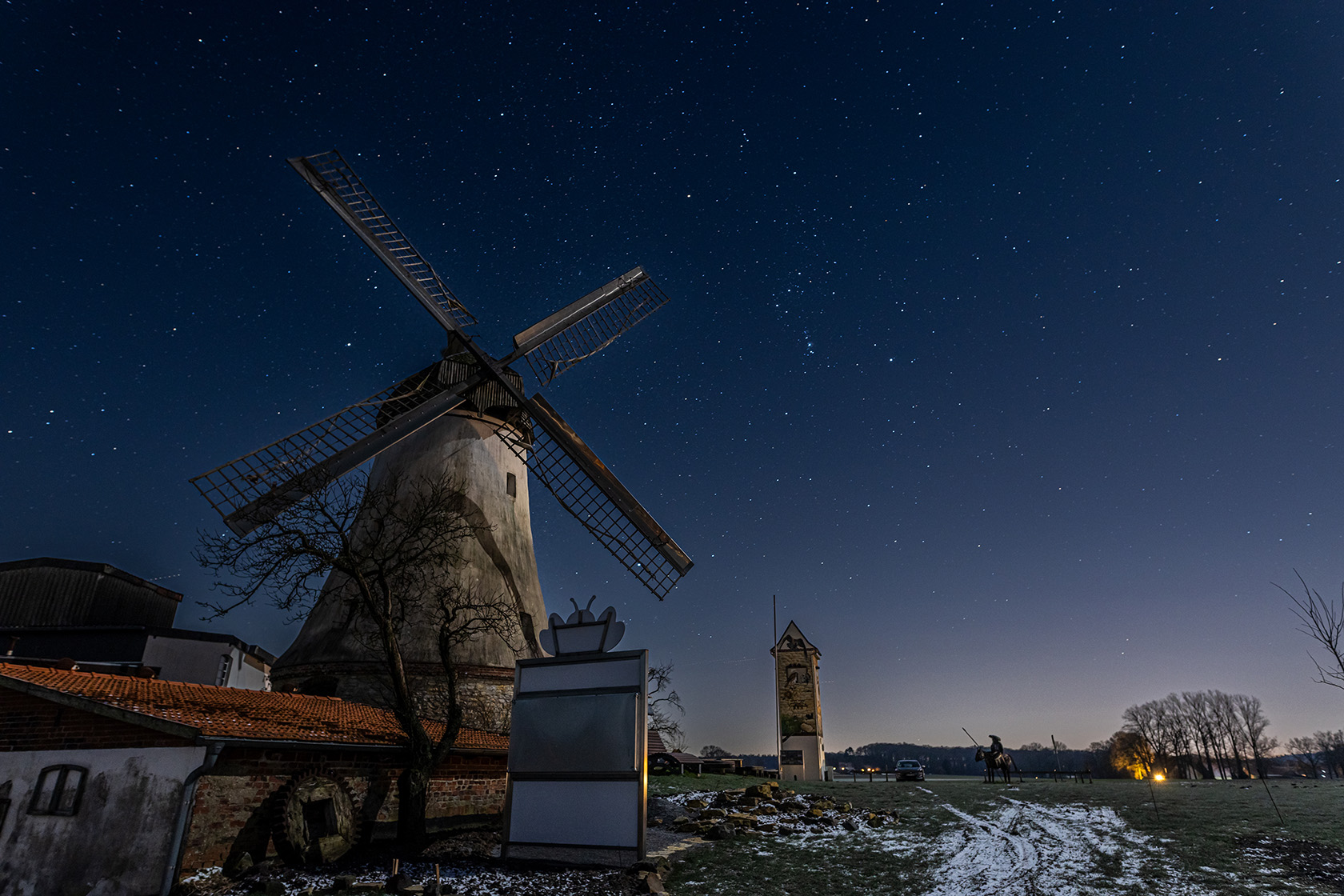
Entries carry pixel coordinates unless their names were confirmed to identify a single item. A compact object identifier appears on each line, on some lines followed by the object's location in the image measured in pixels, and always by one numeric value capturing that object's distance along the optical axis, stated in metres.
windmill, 17.36
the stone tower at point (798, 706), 39.38
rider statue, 35.78
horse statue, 34.66
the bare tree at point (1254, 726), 77.12
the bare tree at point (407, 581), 12.84
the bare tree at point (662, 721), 28.05
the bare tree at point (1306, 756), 90.82
